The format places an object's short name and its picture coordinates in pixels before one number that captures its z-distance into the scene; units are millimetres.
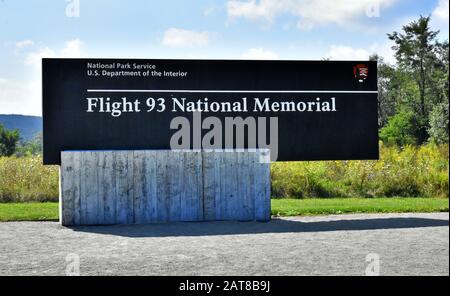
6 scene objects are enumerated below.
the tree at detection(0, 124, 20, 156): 73112
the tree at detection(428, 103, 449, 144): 38594
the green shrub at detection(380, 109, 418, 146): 46719
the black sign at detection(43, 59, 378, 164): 13406
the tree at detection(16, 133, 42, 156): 83562
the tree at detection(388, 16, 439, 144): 50781
